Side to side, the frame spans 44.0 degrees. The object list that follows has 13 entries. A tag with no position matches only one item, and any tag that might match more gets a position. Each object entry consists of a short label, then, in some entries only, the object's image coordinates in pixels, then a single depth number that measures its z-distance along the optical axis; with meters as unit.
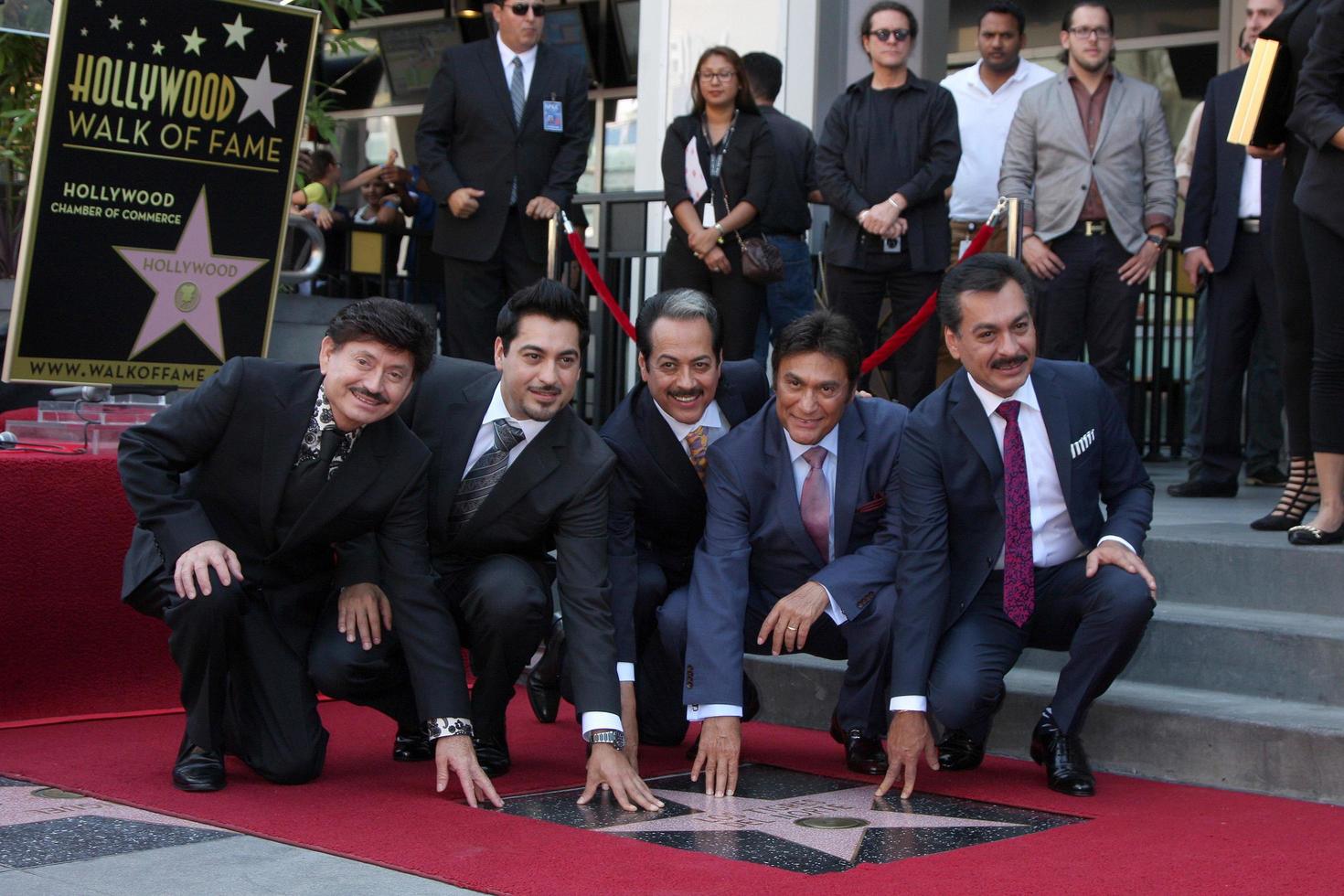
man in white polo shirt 6.95
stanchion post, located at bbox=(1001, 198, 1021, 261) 5.89
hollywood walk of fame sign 5.03
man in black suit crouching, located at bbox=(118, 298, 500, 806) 3.79
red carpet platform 4.46
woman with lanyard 6.36
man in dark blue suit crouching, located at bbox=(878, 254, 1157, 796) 3.86
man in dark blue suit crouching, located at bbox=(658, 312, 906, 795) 3.99
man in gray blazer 6.22
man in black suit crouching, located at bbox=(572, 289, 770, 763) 4.21
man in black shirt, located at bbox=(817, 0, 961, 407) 6.23
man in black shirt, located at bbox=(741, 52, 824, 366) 6.60
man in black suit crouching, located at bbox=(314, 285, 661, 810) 4.02
